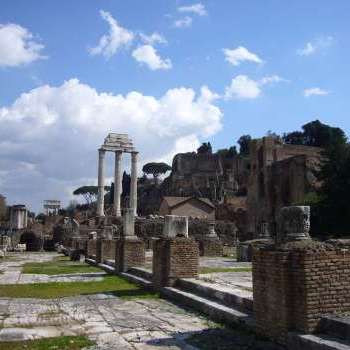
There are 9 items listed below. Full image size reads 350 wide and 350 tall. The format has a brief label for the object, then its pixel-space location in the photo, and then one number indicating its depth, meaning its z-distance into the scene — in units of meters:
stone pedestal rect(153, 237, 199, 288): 11.07
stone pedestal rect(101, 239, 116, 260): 21.03
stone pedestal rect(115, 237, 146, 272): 15.69
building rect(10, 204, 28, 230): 55.16
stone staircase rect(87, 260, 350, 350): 5.12
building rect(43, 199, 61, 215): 115.56
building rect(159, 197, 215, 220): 72.12
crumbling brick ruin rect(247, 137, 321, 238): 51.22
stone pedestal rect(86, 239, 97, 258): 25.83
